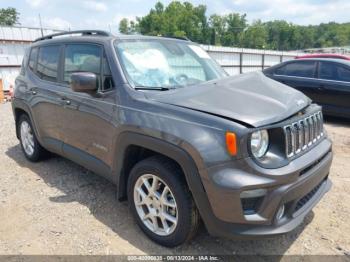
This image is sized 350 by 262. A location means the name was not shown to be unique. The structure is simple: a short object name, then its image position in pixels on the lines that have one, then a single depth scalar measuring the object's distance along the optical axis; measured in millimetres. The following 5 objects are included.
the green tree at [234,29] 101125
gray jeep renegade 2463
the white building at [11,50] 13586
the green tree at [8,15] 67625
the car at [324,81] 7480
